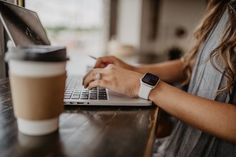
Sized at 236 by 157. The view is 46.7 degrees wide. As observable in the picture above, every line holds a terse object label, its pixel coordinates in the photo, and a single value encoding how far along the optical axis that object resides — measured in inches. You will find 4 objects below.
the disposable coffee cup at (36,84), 18.4
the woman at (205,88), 26.9
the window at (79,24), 116.9
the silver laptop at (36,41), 28.3
